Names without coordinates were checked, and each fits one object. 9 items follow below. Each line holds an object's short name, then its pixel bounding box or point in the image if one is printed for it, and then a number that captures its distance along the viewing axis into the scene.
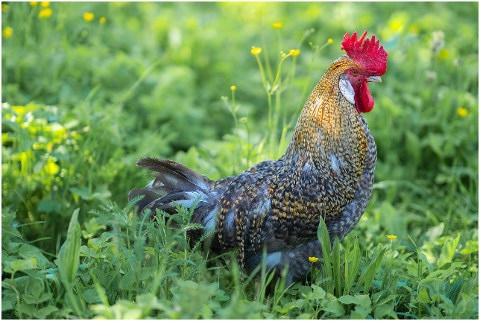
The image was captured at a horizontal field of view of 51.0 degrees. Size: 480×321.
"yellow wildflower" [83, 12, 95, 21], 4.80
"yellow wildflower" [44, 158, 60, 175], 3.78
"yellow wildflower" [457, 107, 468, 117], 4.86
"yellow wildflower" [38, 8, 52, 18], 4.71
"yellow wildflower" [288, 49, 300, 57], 3.49
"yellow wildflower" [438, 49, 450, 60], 5.22
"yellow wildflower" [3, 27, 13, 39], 4.67
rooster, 2.92
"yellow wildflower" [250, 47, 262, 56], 3.43
